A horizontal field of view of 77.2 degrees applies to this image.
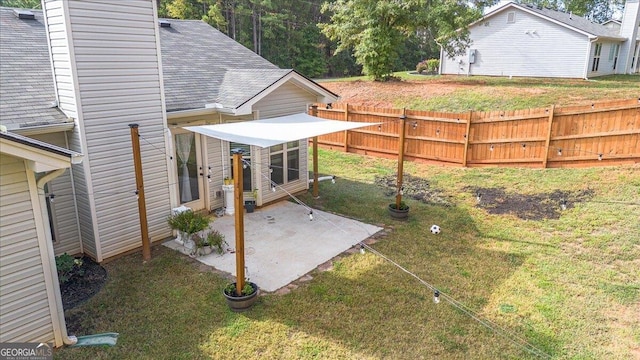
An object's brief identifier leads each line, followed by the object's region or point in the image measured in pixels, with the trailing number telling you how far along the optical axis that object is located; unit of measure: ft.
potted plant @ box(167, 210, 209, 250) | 26.05
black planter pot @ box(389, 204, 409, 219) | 32.37
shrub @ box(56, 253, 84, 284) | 21.66
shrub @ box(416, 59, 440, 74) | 103.96
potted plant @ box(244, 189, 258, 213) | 33.65
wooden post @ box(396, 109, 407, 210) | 30.40
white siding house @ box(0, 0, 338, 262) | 22.45
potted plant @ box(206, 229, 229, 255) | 25.81
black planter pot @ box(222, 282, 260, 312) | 19.99
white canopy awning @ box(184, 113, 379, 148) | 23.50
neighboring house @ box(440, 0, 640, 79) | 75.92
